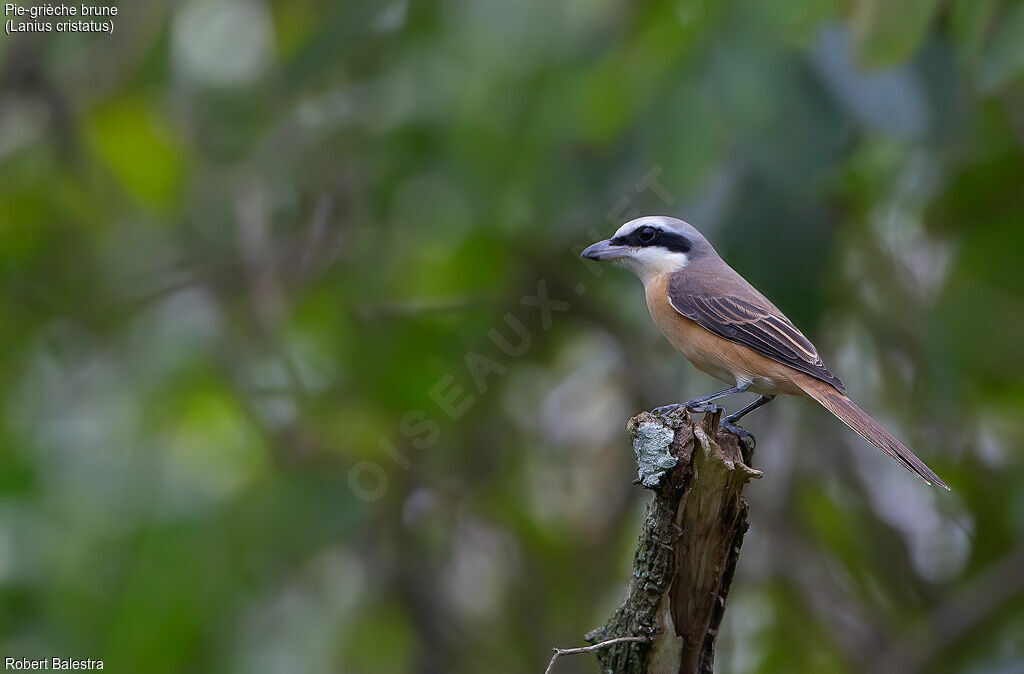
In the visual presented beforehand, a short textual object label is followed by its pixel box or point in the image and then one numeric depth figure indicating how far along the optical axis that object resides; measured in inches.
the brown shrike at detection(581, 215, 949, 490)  335.3
